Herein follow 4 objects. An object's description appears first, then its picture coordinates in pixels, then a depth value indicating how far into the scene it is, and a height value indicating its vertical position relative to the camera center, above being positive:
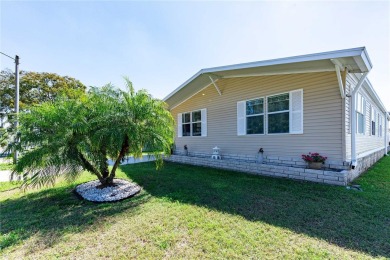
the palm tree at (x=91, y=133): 3.90 -0.04
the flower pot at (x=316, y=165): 5.28 -0.93
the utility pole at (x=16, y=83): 8.59 +2.22
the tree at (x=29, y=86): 17.22 +4.22
